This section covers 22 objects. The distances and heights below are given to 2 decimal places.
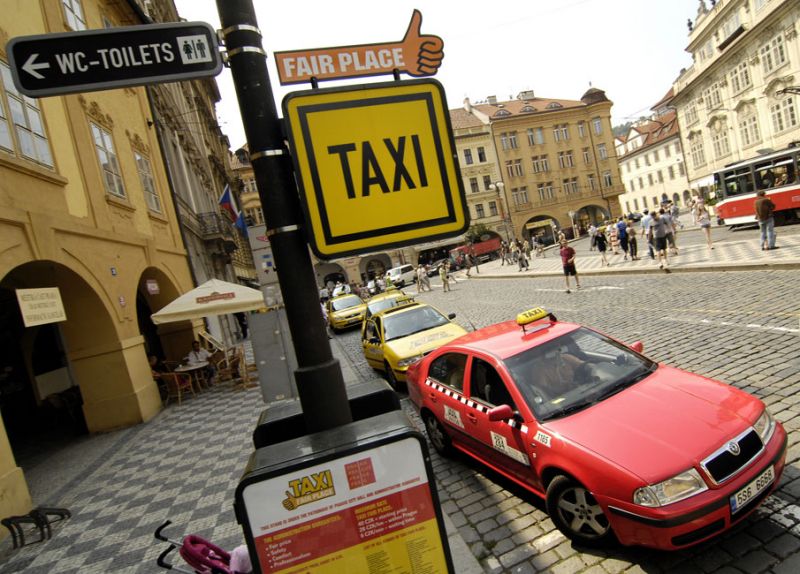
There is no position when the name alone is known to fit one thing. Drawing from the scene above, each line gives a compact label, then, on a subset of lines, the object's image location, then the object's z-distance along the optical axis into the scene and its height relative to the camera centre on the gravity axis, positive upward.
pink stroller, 3.24 -1.73
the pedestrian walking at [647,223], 18.53 -0.64
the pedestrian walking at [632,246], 21.22 -1.55
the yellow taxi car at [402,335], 8.89 -1.54
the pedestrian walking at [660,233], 15.77 -0.92
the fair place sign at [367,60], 1.92 +0.82
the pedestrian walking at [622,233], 21.42 -0.91
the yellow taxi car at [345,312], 20.99 -1.80
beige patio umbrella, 10.61 -0.08
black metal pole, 1.84 +0.26
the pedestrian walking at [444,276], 27.84 -1.51
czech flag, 16.62 +3.16
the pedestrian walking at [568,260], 16.05 -1.19
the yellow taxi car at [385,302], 14.71 -1.23
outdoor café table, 12.61 -1.84
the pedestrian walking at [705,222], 17.83 -0.97
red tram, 20.92 -0.07
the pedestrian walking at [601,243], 20.78 -1.11
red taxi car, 3.11 -1.62
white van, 44.47 -1.52
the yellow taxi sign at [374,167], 1.79 +0.36
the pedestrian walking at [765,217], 14.08 -1.01
